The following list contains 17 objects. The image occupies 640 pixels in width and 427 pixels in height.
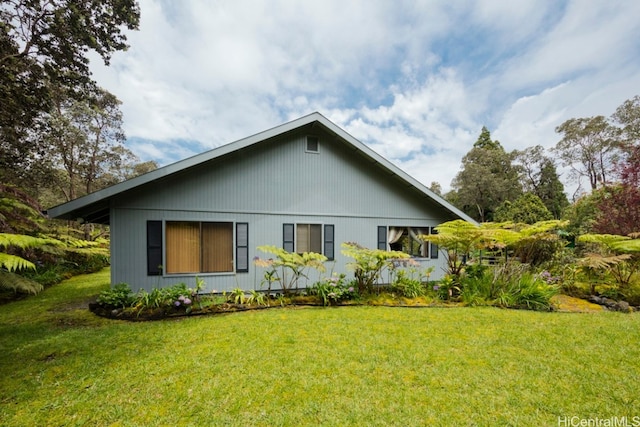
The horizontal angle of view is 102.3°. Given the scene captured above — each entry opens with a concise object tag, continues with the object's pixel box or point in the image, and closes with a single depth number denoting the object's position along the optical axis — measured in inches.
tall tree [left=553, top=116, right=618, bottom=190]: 936.3
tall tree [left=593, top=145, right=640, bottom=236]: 349.1
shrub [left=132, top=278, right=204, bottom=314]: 228.8
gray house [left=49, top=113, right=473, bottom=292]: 256.2
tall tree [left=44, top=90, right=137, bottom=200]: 626.5
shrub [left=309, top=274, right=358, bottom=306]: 266.2
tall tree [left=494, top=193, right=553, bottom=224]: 654.0
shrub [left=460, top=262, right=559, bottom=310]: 254.2
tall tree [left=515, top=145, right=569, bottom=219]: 1129.4
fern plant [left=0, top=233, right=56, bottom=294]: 117.6
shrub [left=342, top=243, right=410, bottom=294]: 260.7
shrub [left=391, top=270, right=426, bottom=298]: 289.9
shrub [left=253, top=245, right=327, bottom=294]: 251.8
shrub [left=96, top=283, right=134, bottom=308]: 232.4
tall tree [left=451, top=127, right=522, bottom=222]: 1151.6
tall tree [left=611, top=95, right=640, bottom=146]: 831.8
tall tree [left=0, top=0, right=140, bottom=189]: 308.8
